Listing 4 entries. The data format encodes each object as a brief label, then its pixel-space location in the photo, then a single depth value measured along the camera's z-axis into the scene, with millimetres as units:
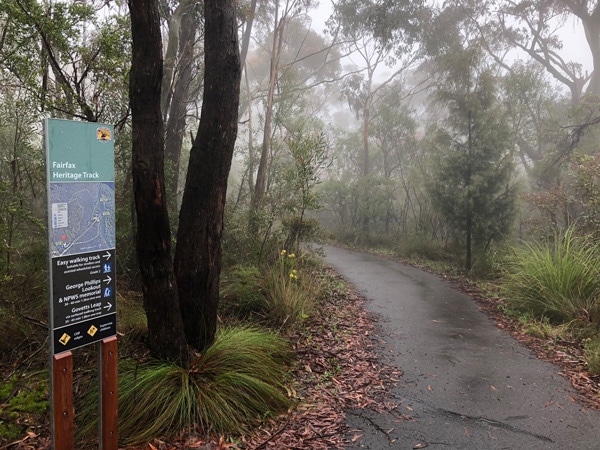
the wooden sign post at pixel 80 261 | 2453
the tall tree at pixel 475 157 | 11781
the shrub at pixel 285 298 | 5988
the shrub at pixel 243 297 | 6070
